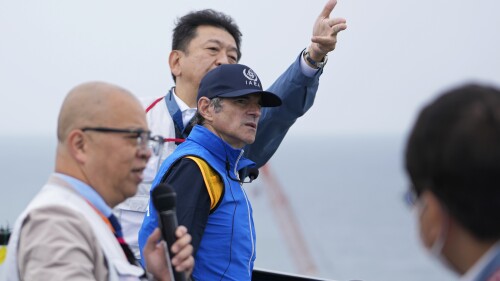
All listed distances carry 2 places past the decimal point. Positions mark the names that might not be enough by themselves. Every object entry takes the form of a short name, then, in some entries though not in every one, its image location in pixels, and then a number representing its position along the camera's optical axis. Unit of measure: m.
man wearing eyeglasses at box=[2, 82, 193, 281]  4.68
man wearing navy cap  6.51
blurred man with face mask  3.49
